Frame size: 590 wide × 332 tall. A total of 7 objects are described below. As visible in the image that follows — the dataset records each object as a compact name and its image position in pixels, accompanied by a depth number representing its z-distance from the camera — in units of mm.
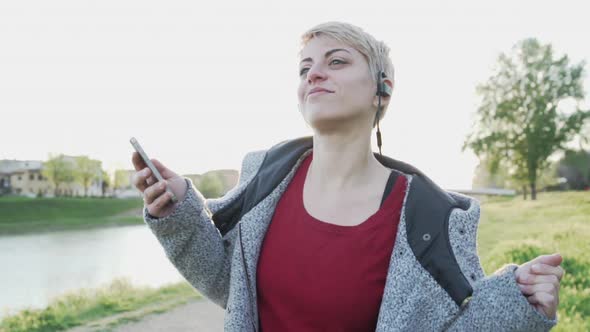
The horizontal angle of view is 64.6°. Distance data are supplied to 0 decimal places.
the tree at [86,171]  49906
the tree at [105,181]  50312
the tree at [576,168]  17442
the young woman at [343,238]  1564
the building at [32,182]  50688
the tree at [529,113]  25594
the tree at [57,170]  49000
